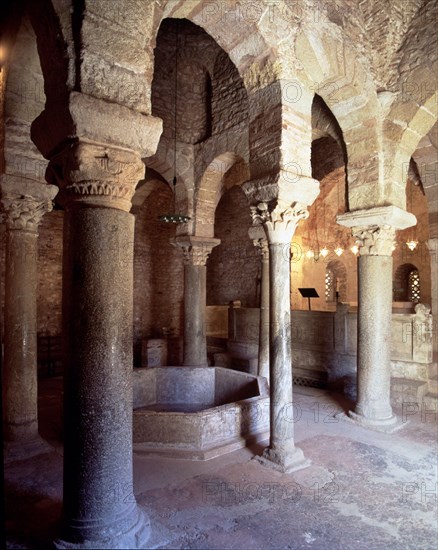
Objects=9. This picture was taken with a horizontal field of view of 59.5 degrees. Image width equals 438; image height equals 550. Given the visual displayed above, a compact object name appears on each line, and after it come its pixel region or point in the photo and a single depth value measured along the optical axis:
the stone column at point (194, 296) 9.41
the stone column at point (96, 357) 2.82
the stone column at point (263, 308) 8.73
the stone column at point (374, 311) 6.35
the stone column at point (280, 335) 4.84
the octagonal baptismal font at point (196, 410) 5.13
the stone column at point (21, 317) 5.24
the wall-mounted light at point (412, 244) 14.62
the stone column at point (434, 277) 8.76
